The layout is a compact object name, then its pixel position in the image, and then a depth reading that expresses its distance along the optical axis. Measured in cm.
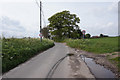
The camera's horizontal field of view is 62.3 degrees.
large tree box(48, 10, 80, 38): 4600
